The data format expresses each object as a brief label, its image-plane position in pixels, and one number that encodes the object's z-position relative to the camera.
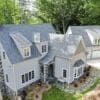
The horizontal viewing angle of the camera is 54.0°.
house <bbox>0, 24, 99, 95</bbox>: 15.68
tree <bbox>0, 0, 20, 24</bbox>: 28.55
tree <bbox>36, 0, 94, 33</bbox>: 29.59
